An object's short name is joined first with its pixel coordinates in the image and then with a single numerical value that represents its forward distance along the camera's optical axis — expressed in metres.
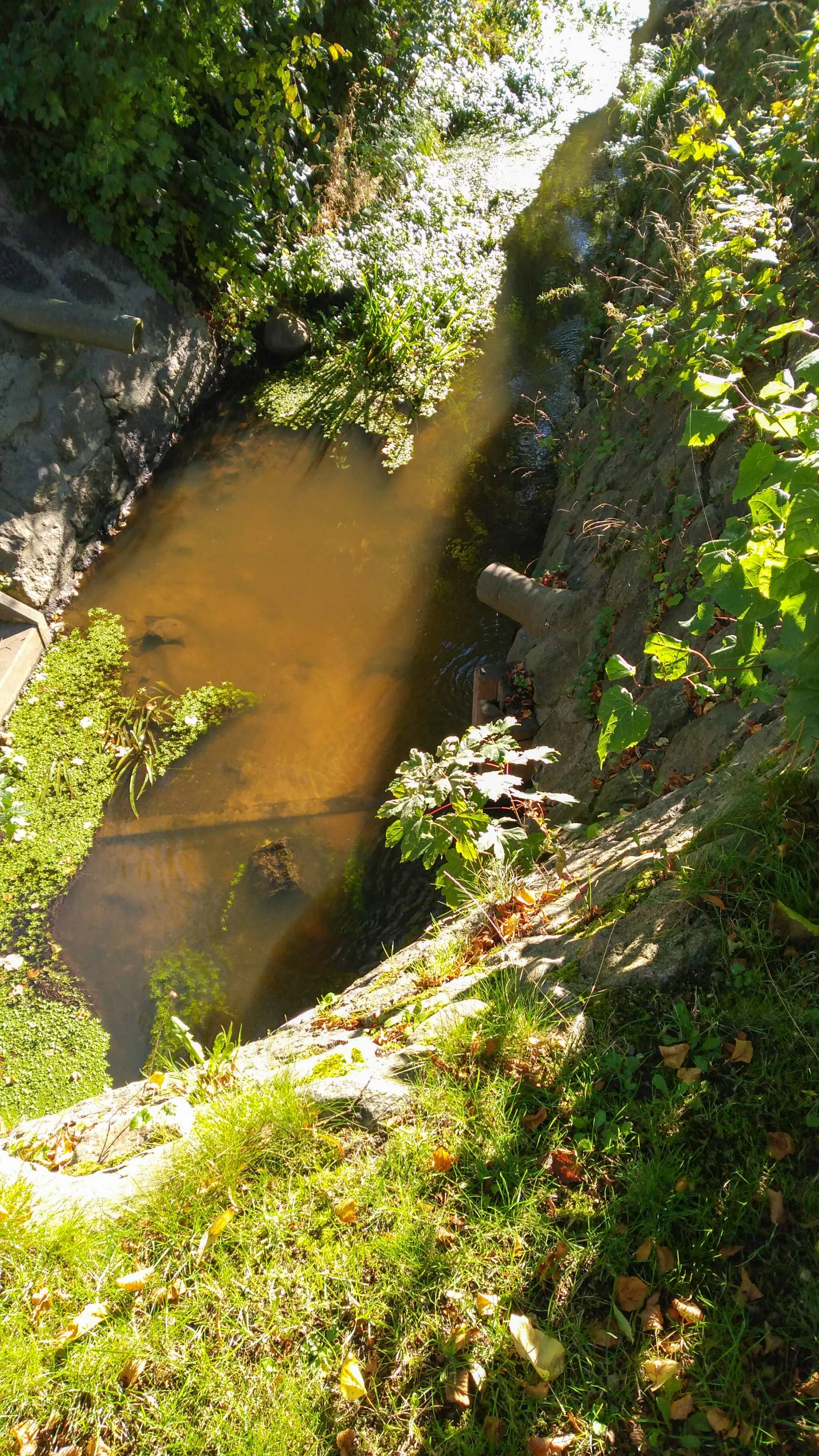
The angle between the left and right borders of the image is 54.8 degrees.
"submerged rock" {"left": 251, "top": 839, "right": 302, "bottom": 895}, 4.22
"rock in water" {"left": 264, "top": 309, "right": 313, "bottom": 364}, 7.15
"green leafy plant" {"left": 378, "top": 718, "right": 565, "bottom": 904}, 2.56
